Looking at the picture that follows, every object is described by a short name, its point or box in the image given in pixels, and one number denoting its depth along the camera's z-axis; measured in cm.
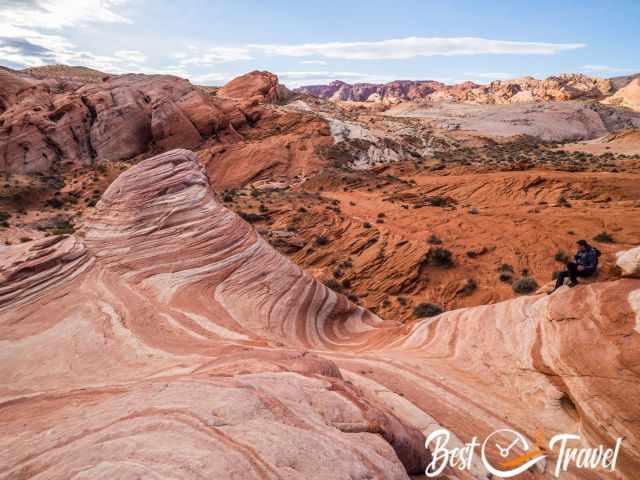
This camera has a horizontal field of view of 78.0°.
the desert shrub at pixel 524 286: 1212
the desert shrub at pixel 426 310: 1216
